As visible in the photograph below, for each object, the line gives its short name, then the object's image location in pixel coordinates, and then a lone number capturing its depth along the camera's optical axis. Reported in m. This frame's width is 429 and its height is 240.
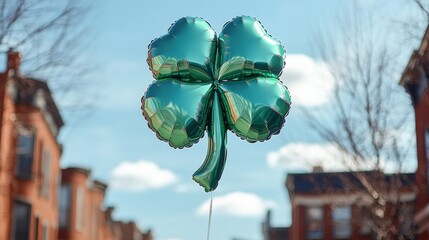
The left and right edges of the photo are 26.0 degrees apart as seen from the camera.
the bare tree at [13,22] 17.73
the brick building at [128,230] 65.62
